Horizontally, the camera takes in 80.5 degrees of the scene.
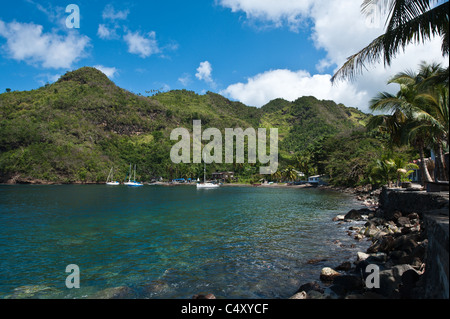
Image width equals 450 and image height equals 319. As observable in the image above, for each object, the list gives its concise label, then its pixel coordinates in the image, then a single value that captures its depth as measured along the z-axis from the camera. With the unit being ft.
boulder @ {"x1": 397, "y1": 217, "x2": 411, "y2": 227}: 45.01
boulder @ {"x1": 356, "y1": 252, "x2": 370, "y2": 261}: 31.28
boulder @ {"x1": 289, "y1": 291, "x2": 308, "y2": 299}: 21.18
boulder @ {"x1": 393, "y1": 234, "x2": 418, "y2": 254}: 29.61
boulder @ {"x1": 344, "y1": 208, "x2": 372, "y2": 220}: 64.03
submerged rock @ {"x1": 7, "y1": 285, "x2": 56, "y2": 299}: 25.49
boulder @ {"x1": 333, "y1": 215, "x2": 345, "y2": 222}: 64.68
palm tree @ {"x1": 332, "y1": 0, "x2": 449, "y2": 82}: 23.85
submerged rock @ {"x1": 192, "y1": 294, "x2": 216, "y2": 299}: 22.16
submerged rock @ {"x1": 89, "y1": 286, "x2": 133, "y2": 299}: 24.70
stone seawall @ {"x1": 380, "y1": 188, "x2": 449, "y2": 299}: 12.94
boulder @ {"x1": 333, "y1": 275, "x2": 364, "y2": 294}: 23.07
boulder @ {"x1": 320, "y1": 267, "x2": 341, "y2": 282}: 26.61
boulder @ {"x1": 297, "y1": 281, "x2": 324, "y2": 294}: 23.25
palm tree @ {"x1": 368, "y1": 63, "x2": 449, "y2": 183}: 50.21
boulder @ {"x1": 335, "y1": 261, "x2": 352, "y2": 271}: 29.84
